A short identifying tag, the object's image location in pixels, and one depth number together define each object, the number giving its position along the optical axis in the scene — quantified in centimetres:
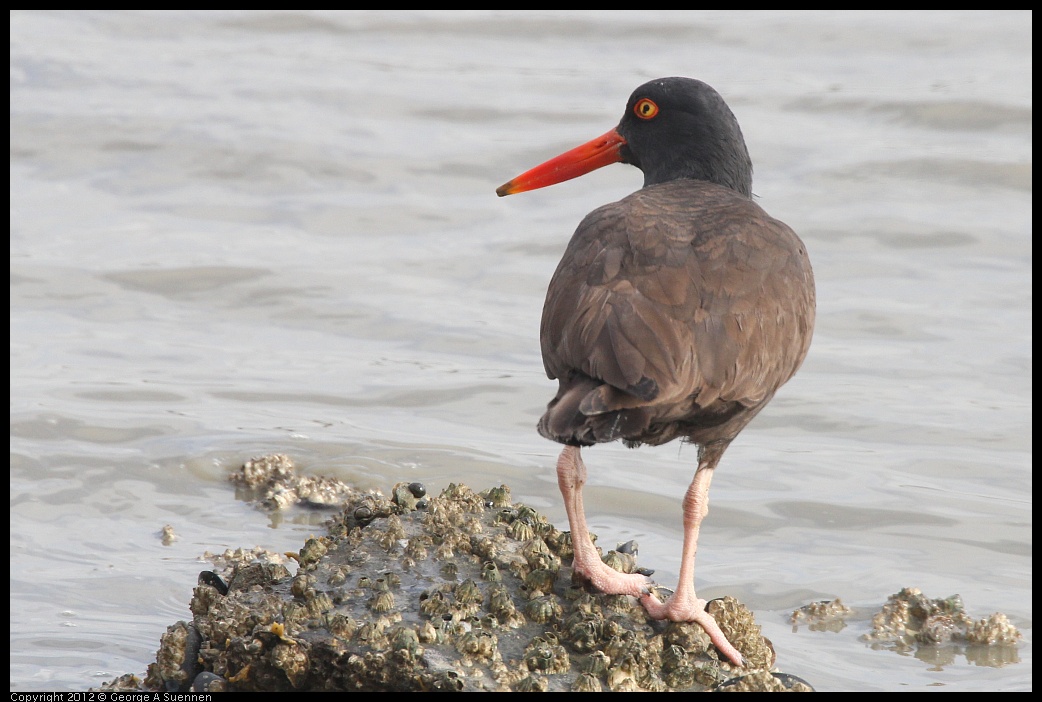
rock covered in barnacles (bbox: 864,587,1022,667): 1103
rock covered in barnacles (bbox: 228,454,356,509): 1367
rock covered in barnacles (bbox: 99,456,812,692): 800
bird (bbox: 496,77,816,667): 836
